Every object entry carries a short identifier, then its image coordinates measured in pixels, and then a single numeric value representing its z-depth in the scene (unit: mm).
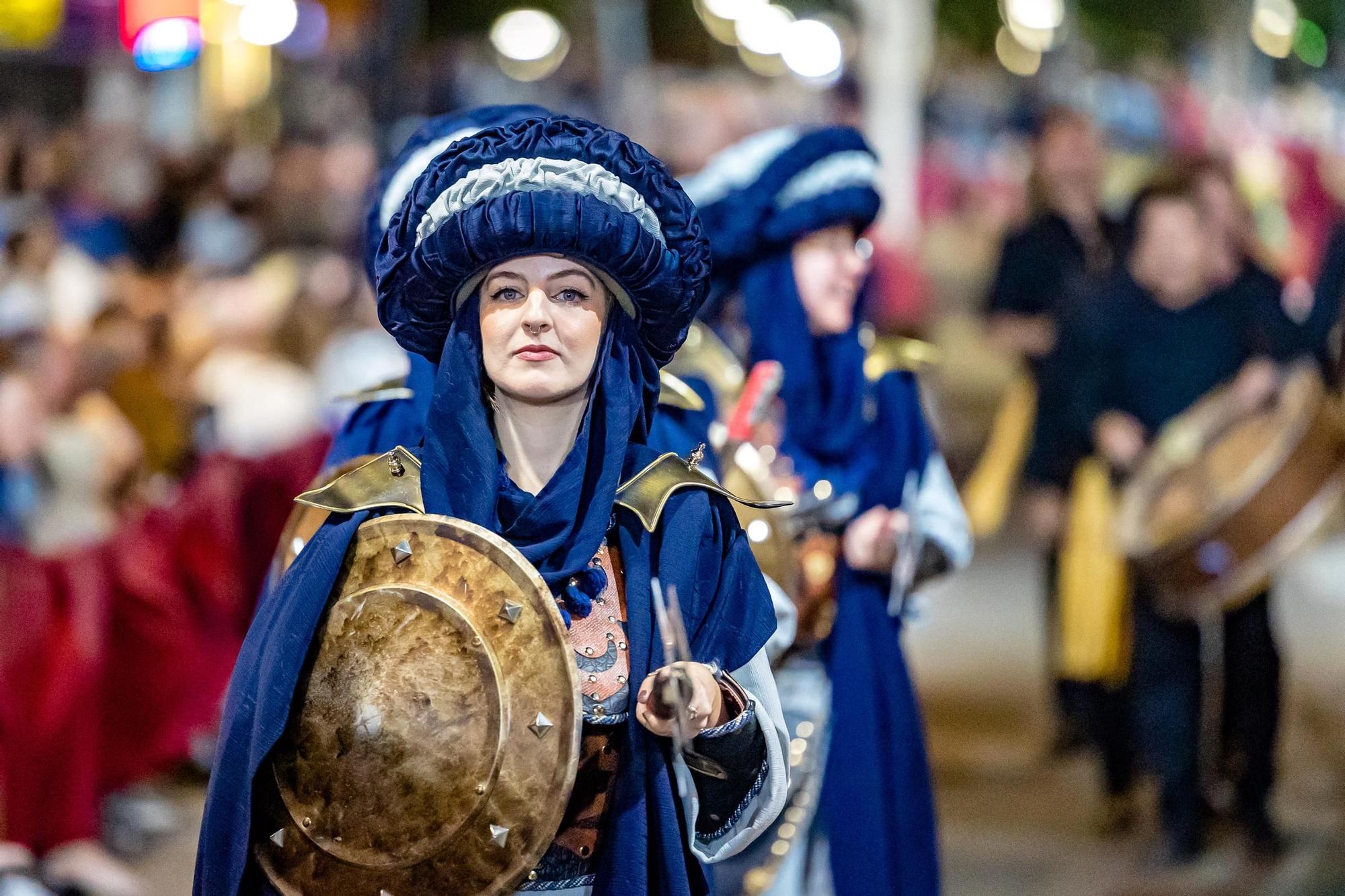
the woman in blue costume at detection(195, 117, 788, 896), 5187
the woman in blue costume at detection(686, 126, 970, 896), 9234
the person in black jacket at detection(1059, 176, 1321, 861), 13969
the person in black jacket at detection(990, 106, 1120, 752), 16219
